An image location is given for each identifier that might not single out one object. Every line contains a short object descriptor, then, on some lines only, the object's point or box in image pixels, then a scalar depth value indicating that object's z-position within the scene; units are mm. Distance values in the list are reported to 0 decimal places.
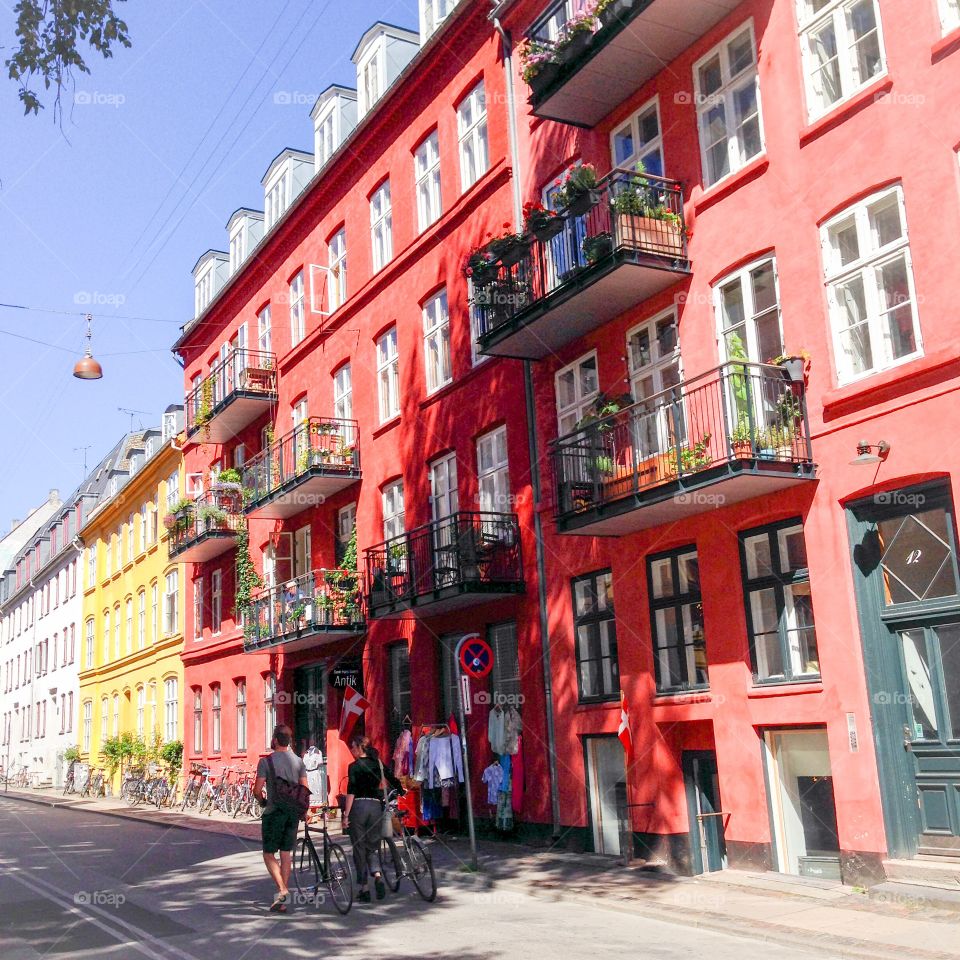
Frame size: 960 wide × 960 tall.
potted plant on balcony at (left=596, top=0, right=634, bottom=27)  13672
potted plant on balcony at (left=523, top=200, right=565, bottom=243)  15039
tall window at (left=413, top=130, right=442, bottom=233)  20992
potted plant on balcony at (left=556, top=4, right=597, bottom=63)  14414
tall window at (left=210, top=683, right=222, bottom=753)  30219
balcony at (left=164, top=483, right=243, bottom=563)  28641
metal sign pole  13547
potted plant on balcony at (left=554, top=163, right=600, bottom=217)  14383
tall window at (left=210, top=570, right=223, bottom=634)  30844
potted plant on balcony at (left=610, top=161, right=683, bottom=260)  13789
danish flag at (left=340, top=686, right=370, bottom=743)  20500
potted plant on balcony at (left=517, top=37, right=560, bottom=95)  15078
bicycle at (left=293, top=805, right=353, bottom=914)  11100
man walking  11156
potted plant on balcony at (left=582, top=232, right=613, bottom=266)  14000
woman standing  11383
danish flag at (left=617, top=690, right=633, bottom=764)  13898
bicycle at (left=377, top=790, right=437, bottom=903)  11469
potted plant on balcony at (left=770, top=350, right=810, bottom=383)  12023
